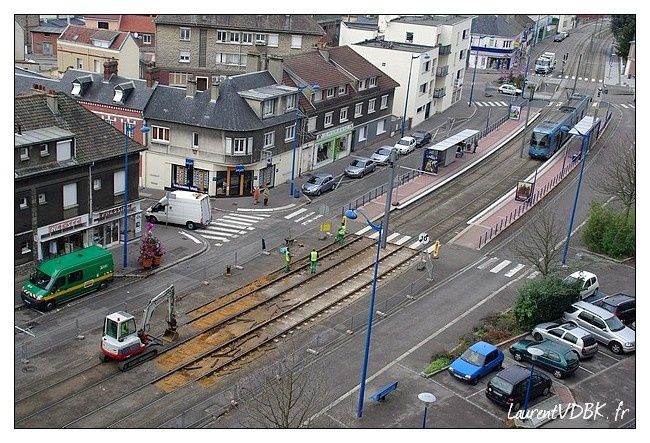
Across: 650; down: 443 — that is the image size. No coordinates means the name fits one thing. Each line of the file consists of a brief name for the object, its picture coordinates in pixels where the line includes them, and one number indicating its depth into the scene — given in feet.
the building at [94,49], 270.46
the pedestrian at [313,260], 156.04
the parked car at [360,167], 218.18
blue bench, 110.22
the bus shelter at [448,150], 224.94
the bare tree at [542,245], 150.00
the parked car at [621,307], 139.13
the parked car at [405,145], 242.58
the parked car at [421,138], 254.27
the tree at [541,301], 132.46
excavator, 118.62
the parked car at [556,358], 119.24
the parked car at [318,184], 202.68
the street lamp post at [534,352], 121.08
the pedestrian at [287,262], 156.46
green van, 134.10
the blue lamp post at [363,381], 105.91
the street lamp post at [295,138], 207.67
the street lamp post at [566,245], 165.46
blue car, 116.88
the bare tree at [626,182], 173.36
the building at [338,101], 220.84
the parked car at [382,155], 229.66
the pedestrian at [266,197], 196.37
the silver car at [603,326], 128.88
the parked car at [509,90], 344.32
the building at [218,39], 281.54
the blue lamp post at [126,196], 151.23
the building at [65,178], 143.13
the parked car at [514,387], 109.81
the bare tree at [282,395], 100.68
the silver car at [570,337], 124.98
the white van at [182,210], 175.32
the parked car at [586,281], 144.87
